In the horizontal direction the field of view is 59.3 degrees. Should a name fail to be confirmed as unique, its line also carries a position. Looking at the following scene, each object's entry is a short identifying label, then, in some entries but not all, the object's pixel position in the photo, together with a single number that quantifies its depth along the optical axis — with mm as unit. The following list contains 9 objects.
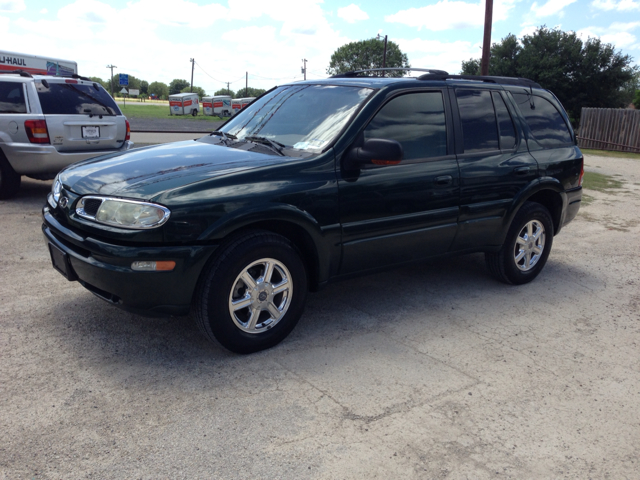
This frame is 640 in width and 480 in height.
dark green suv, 3264
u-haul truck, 17652
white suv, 7477
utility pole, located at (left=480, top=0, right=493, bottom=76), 15867
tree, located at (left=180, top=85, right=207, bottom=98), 168800
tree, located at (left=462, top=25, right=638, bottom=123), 37125
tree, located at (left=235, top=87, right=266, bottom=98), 107500
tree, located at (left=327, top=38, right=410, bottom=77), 89375
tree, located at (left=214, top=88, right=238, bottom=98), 129000
